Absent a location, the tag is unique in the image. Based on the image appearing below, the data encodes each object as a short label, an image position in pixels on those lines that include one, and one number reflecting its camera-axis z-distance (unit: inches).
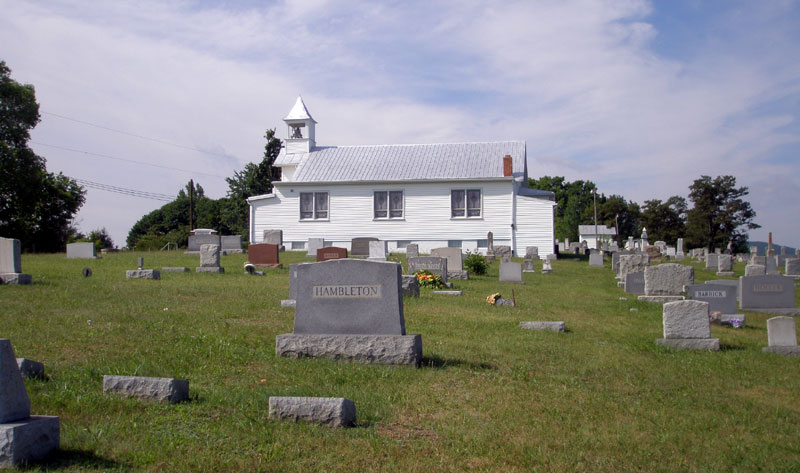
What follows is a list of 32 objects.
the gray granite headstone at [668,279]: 669.9
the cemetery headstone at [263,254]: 945.5
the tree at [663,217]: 3323.8
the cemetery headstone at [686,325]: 413.7
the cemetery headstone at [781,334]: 410.6
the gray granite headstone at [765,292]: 663.8
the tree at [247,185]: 2246.6
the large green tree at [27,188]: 1529.3
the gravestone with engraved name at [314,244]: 1276.6
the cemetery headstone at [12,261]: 574.6
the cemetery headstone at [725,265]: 1219.2
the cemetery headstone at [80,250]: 1031.9
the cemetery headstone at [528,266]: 1099.3
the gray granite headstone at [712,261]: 1331.2
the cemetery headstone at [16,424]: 160.4
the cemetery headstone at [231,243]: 1263.5
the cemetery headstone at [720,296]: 589.3
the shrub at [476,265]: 951.6
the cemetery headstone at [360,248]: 1216.8
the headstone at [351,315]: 306.3
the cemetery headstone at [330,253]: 896.9
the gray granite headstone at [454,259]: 877.8
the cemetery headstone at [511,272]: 856.3
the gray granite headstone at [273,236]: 1385.0
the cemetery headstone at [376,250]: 945.5
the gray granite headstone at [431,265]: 764.0
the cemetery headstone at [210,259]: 827.4
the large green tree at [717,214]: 2832.2
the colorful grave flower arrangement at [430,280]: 713.6
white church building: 1507.1
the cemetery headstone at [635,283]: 770.2
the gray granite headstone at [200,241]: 1203.2
